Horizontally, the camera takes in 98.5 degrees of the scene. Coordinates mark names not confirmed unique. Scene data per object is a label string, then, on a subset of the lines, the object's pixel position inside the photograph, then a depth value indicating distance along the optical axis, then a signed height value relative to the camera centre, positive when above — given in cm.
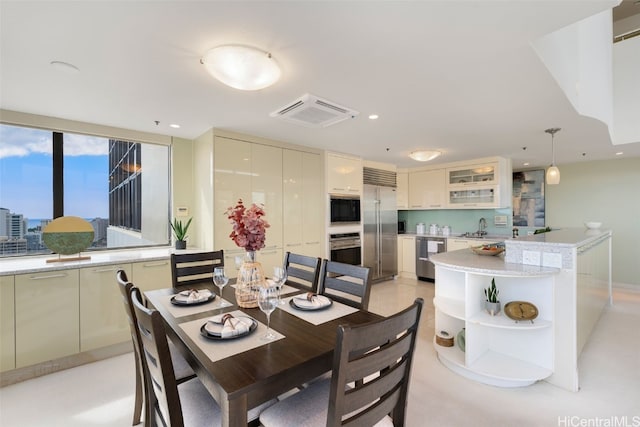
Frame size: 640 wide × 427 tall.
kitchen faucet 534 -25
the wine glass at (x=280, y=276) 171 -40
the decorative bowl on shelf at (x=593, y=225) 368 -18
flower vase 164 -42
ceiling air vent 230 +91
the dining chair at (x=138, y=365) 130 -84
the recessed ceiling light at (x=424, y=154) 393 +83
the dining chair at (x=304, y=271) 206 -46
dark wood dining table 89 -56
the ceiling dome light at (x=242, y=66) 155 +87
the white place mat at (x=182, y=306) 154 -55
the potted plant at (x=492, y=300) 220 -72
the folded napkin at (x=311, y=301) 157 -52
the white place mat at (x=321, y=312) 144 -56
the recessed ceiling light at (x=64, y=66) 173 +94
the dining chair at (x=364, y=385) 87 -61
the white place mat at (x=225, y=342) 109 -55
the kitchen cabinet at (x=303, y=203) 373 +14
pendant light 342 +45
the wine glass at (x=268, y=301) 125 -40
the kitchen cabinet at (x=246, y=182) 310 +37
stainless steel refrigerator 498 -34
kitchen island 204 -81
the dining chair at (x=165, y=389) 101 -73
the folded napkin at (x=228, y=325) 122 -52
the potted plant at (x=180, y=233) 320 -23
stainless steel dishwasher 508 -72
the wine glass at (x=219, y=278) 178 -42
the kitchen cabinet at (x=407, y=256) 543 -87
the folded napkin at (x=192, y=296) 166 -52
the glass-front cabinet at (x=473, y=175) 473 +66
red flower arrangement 163 -9
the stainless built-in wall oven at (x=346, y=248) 434 -58
